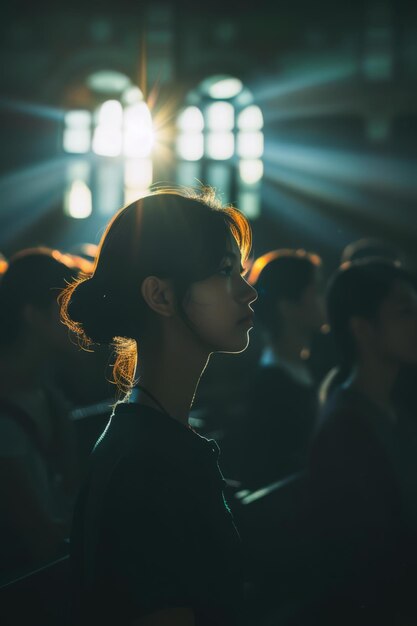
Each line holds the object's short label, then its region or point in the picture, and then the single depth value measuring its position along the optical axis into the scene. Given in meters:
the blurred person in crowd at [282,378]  2.67
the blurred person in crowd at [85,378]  3.42
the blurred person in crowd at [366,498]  1.76
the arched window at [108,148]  13.44
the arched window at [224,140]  13.30
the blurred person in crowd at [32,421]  1.94
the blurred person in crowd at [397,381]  2.18
